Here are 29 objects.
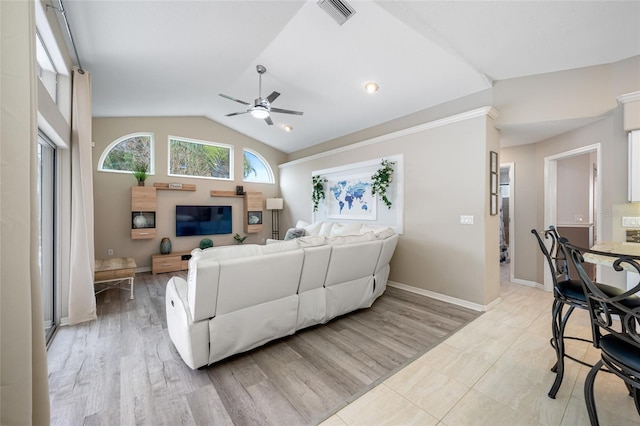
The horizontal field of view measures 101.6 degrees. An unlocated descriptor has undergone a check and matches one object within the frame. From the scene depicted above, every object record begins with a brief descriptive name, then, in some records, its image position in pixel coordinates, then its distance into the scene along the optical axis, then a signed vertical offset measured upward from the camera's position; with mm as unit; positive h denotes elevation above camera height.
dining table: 1431 -261
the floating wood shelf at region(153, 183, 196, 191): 5507 +550
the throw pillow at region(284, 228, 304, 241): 5426 -454
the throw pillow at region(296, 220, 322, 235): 5512 -368
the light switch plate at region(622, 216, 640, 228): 2887 -115
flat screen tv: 5906 -207
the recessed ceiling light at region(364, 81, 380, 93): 3796 +1845
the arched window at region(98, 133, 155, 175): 5215 +1192
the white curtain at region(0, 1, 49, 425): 833 -28
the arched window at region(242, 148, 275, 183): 7039 +1197
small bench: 3580 -833
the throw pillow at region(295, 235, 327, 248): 2616 -306
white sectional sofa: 2014 -737
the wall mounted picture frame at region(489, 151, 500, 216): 3457 +395
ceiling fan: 3514 +1419
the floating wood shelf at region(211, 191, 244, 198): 6346 +441
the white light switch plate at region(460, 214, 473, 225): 3490 -113
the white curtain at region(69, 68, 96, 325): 2953 +61
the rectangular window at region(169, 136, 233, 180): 5977 +1275
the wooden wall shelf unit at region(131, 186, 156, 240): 5160 +28
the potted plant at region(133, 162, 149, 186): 5254 +817
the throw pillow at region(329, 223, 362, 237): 4664 -317
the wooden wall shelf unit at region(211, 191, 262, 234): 6695 +63
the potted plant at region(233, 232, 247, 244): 6558 -686
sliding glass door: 2814 -184
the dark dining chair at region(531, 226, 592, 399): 1771 -618
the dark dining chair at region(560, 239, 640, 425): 1121 -571
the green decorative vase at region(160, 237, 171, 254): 5535 -739
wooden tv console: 5262 -1047
